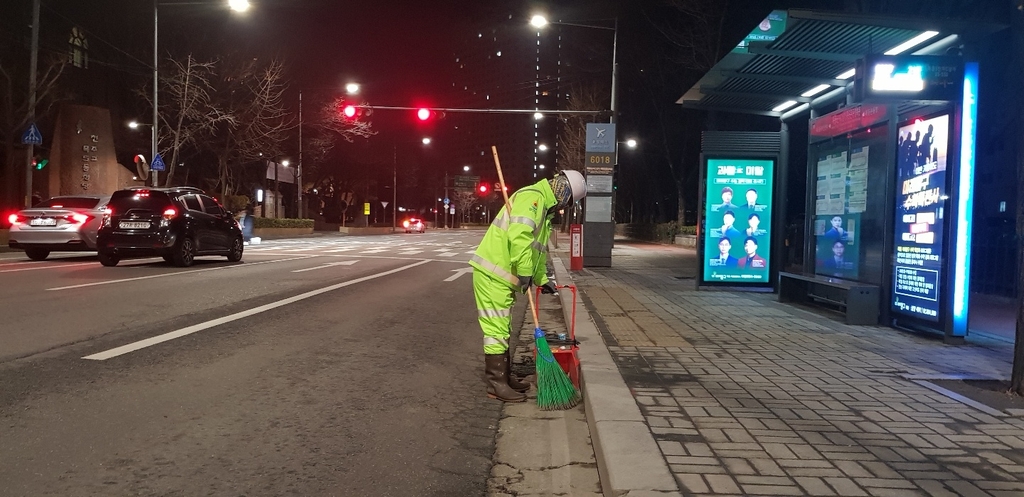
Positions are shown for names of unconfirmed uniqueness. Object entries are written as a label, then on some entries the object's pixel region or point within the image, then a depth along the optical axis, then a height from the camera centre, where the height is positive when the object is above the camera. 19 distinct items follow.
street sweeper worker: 4.93 -0.28
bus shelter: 7.19 +0.86
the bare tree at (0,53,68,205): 26.73 +4.95
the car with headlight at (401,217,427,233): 62.44 -0.56
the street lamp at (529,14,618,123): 18.44 +5.41
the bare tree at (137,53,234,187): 28.75 +5.14
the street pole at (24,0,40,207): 20.08 +3.82
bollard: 18.09 -0.74
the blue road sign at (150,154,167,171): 24.38 +1.74
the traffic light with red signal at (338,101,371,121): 18.11 +2.92
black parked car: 13.96 -0.27
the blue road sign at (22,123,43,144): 20.52 +2.24
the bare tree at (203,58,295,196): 33.16 +5.30
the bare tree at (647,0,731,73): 28.66 +8.49
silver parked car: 15.30 -0.38
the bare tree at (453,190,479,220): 108.03 +3.52
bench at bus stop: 8.53 -0.92
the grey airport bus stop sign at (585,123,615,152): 18.98 +2.42
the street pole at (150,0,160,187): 24.58 +4.41
